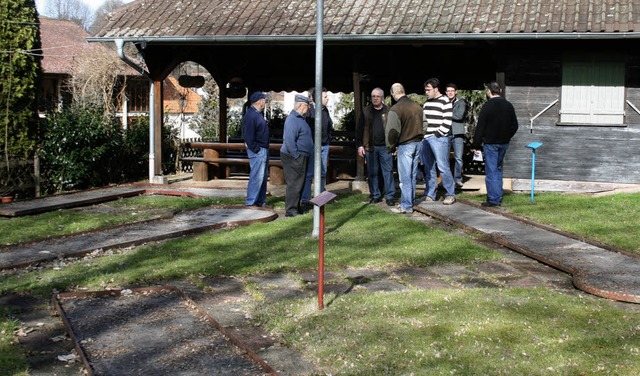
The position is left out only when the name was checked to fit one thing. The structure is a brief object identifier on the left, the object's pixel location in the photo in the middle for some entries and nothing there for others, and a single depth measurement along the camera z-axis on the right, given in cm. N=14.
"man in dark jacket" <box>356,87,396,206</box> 1345
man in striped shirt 1339
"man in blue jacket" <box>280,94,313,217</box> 1248
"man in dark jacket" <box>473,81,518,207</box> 1286
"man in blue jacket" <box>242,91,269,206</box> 1285
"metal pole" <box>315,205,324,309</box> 690
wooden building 1499
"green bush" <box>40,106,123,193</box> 1719
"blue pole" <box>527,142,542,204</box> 1328
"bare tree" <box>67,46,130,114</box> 3297
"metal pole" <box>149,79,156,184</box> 1764
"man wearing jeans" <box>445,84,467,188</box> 1493
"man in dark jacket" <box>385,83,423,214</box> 1263
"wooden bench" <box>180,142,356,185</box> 1727
